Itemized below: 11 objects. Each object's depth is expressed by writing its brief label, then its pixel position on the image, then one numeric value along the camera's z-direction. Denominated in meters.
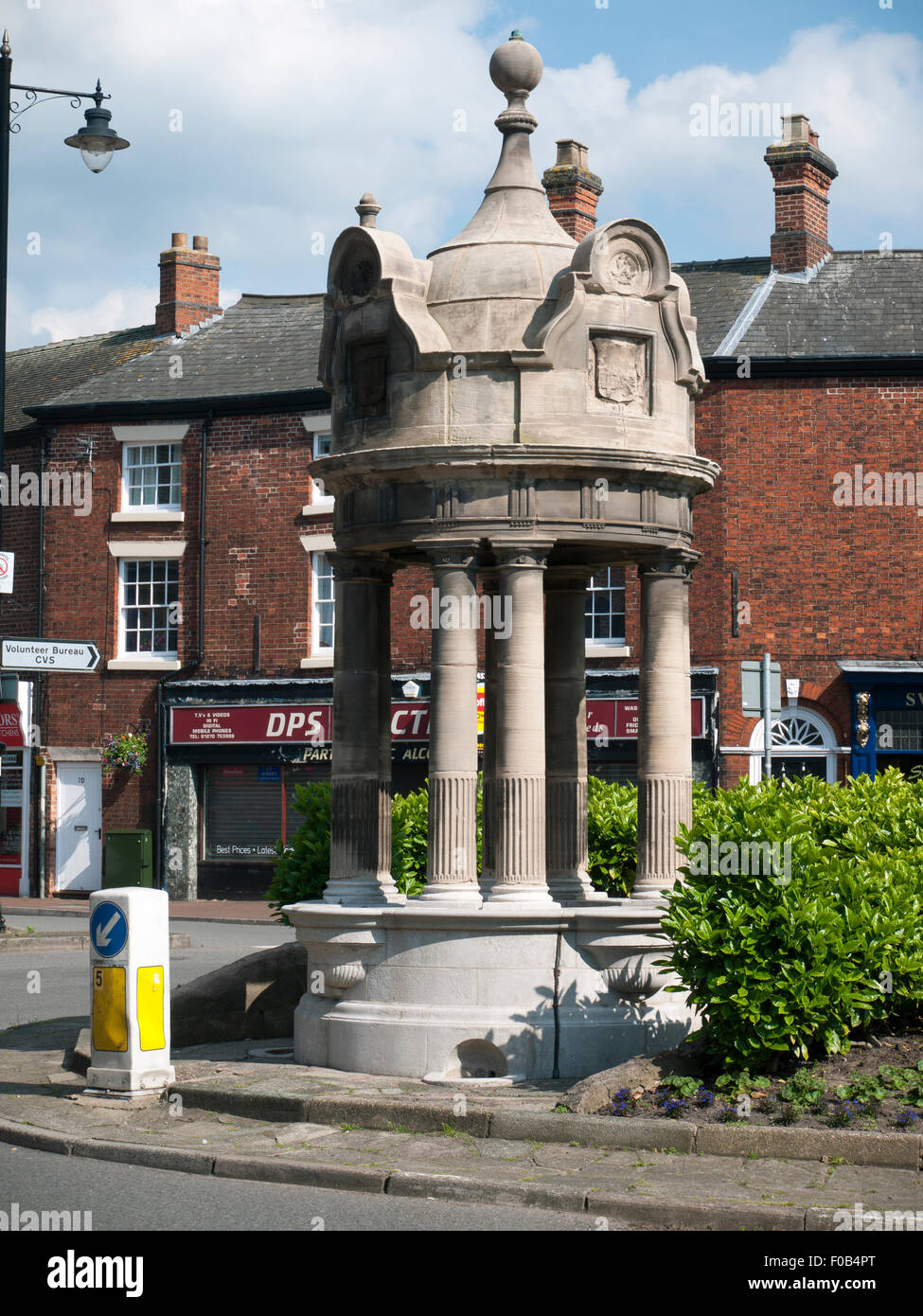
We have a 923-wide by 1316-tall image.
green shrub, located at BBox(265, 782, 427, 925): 13.87
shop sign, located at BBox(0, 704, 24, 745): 32.16
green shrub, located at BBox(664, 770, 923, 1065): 9.63
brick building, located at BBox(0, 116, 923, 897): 27.62
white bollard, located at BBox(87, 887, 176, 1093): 10.73
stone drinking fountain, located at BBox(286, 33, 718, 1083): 11.32
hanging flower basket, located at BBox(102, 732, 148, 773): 32.50
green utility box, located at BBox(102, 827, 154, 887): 27.31
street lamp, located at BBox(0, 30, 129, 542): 19.06
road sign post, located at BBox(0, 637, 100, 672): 19.03
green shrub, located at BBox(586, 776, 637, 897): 14.48
